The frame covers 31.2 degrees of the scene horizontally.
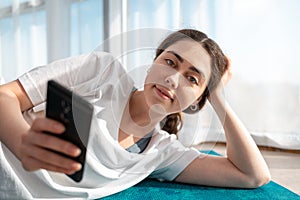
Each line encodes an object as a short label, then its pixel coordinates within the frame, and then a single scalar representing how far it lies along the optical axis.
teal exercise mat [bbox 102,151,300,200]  1.28
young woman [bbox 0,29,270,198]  1.09
